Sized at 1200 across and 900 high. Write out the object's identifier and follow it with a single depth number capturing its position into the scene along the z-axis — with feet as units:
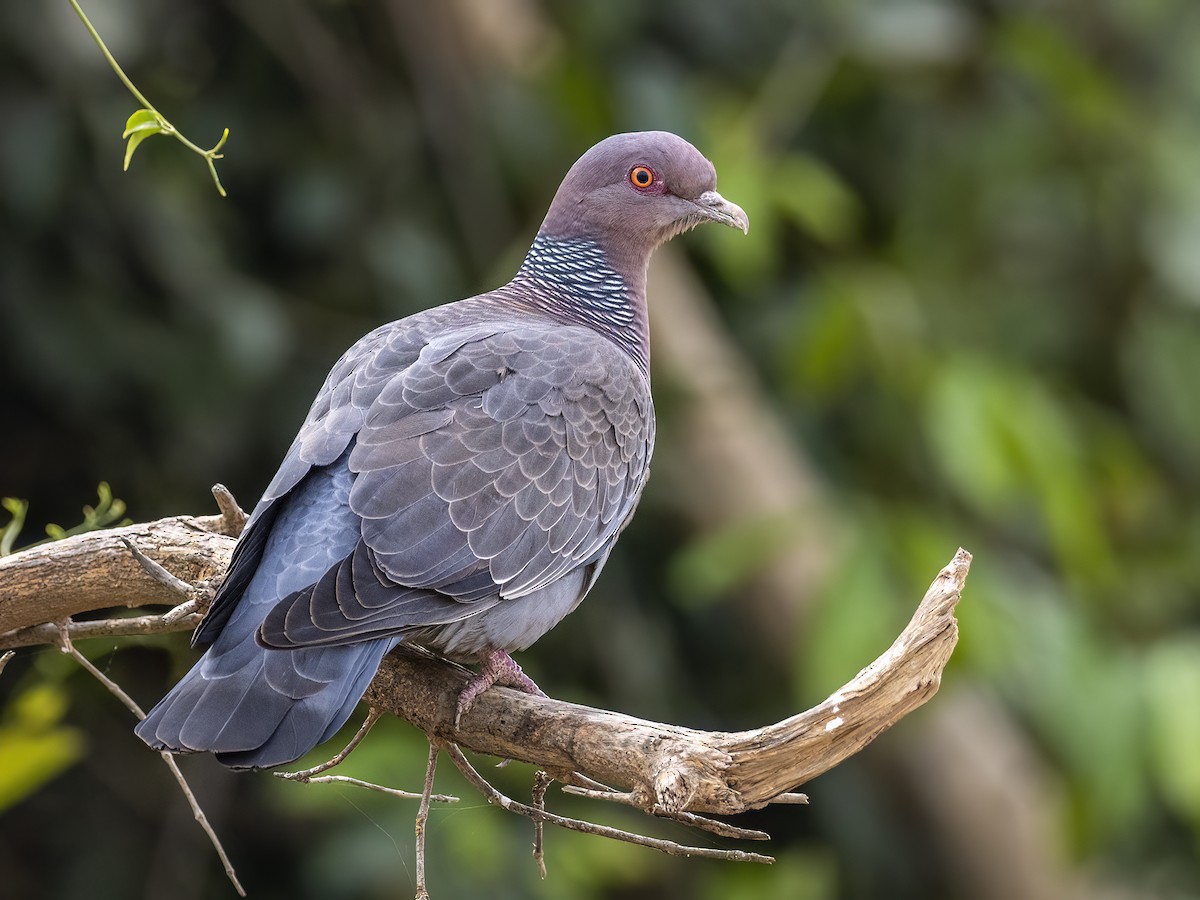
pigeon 14.90
